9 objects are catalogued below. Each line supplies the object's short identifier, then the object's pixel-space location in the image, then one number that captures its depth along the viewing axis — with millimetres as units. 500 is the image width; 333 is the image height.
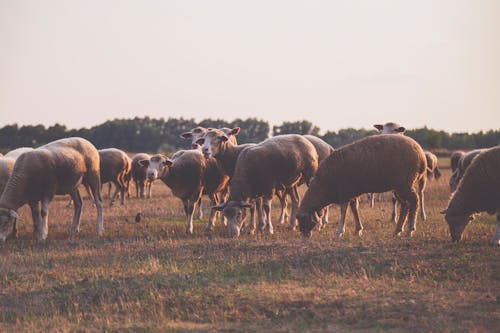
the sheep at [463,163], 21264
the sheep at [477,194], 13531
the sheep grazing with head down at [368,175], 14898
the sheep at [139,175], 34031
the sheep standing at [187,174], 19141
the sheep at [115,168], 30294
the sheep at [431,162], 28069
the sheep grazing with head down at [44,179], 16547
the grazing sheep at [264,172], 16752
